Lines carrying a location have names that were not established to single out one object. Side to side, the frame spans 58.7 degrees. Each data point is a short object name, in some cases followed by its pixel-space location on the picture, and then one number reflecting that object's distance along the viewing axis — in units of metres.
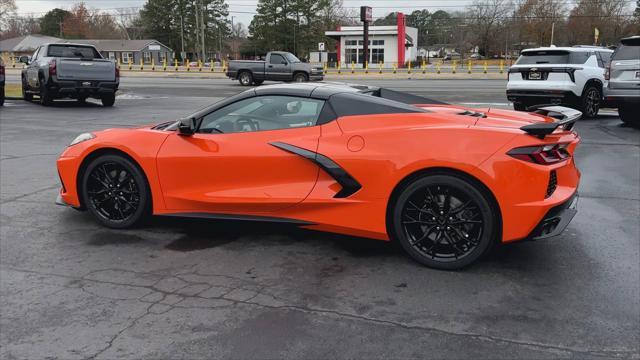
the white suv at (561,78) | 13.41
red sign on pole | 50.21
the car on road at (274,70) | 27.59
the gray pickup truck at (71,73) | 16.06
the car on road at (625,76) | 11.48
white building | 64.19
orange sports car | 4.05
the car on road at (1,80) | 16.63
